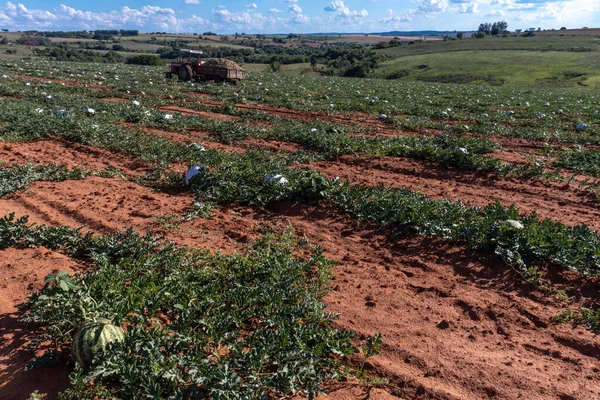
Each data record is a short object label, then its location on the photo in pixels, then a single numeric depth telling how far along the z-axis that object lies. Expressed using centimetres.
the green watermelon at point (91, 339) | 293
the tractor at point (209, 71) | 2505
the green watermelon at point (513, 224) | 515
